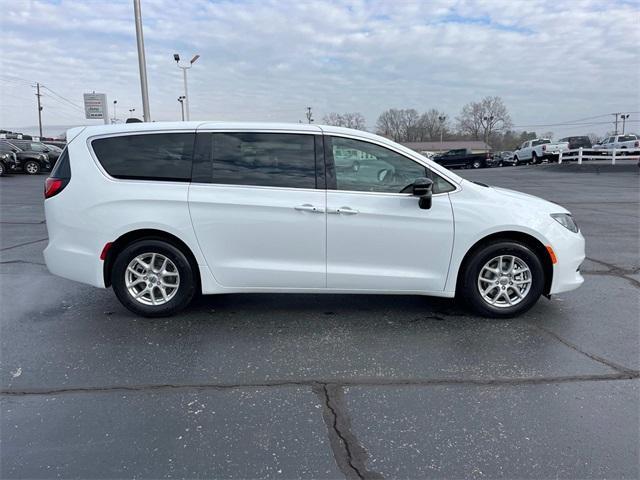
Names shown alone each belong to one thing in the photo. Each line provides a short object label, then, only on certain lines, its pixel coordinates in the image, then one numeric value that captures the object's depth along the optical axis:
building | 96.85
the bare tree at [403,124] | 108.69
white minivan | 4.16
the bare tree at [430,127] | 109.44
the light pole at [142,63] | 14.12
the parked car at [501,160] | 43.98
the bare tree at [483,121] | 102.50
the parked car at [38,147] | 25.27
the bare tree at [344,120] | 73.75
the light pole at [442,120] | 98.79
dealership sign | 19.83
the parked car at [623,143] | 29.67
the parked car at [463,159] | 41.97
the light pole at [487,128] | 103.69
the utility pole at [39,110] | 80.38
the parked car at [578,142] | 35.94
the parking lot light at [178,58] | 22.92
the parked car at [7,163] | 21.99
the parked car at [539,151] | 35.06
